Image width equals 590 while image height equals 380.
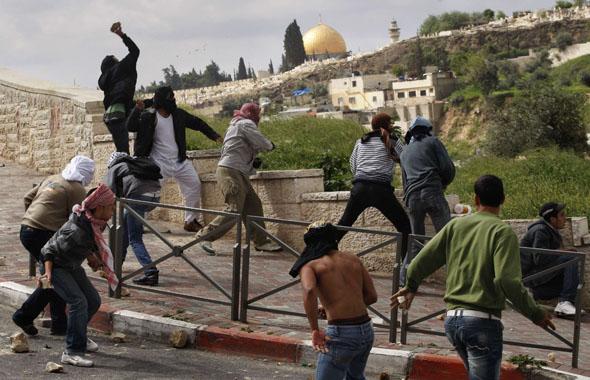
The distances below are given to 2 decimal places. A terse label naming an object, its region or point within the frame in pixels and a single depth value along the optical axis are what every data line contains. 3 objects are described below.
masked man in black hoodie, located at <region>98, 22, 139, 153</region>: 13.38
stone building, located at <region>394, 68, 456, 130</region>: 122.06
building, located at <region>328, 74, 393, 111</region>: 143.88
